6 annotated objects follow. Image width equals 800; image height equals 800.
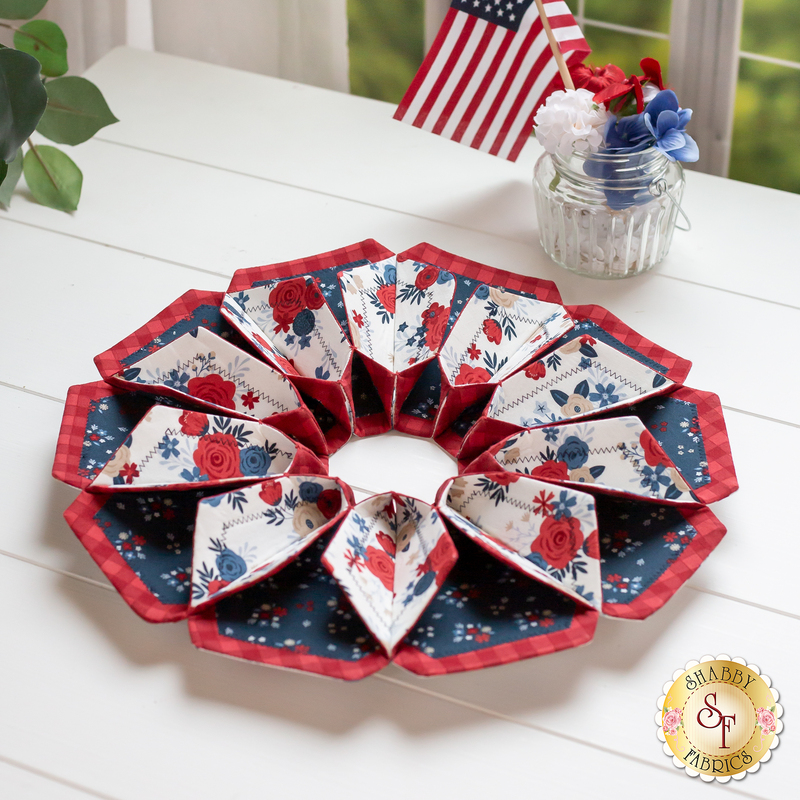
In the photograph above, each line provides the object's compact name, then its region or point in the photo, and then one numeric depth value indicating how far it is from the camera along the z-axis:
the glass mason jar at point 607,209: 0.90
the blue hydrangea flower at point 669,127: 0.84
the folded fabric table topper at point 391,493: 0.66
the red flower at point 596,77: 0.91
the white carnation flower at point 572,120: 0.86
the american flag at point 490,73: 0.97
